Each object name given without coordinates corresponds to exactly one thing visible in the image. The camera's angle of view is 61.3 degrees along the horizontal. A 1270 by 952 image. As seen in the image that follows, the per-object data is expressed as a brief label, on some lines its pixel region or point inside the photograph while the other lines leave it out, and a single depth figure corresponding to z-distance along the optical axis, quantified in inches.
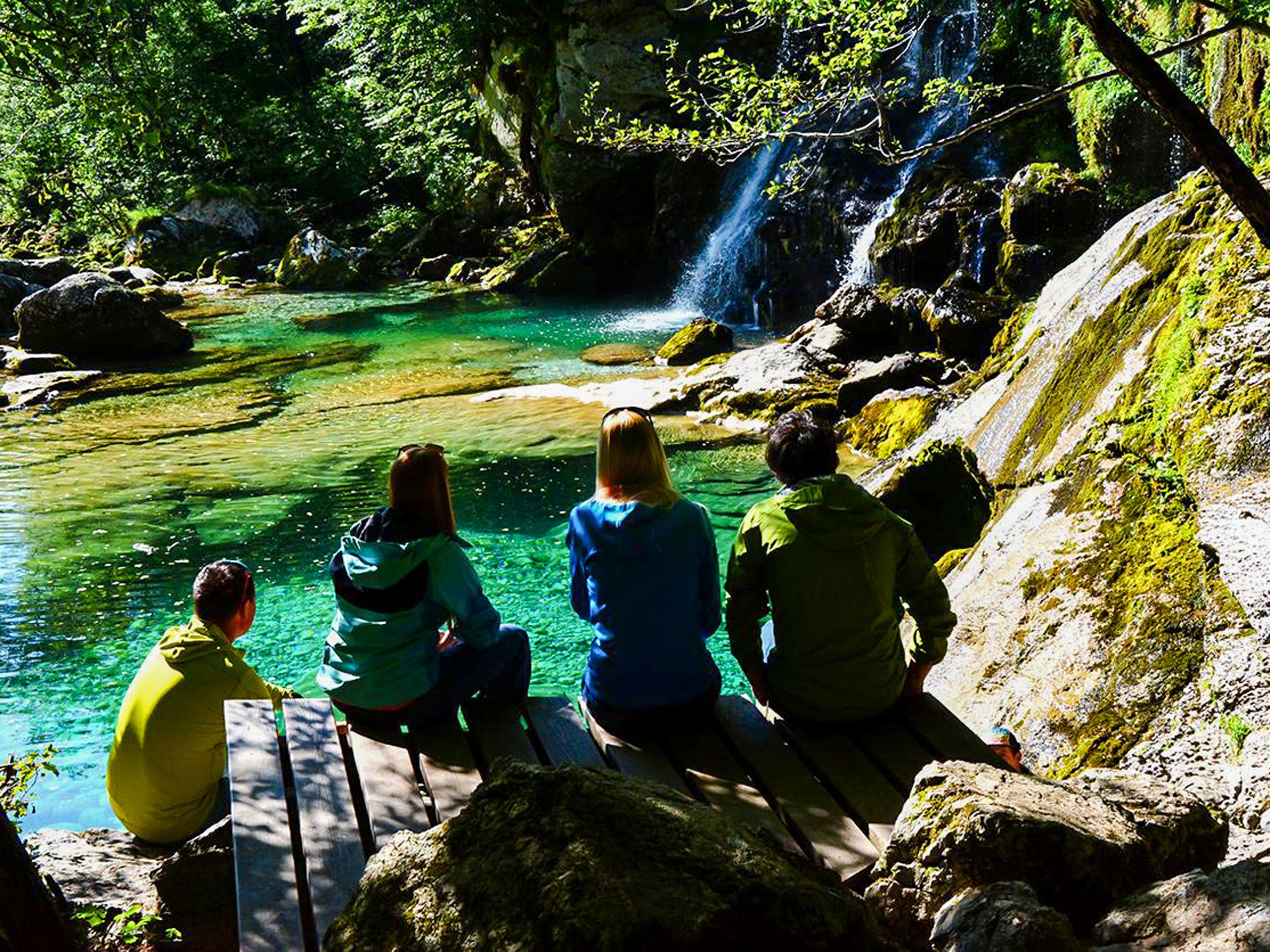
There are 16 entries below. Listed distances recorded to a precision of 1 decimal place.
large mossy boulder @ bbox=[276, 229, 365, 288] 1202.0
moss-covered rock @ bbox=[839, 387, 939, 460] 455.2
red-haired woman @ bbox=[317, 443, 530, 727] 152.2
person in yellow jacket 163.3
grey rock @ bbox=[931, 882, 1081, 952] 87.1
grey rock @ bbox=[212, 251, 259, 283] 1280.8
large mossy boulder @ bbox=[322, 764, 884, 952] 82.7
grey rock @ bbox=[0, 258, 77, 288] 1131.9
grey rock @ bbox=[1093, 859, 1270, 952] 81.4
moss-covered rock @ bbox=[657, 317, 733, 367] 682.2
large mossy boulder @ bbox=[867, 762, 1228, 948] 109.0
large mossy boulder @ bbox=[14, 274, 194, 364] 813.2
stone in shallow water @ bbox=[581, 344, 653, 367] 714.8
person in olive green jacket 150.3
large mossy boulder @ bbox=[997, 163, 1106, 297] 610.9
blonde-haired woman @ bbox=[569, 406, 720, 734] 149.4
